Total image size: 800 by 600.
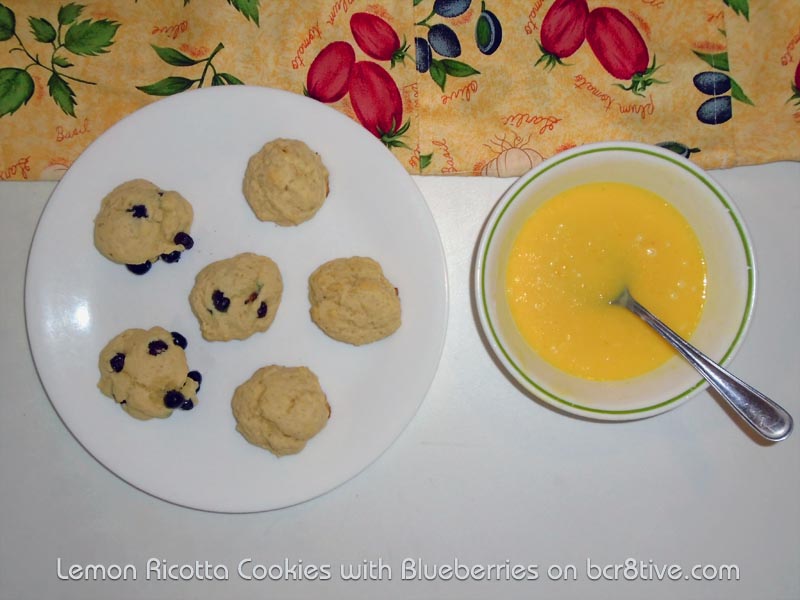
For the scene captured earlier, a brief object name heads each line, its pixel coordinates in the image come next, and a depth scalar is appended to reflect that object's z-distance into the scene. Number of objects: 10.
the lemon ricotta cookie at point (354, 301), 0.40
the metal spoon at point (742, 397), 0.37
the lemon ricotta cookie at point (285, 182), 0.41
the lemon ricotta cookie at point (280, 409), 0.40
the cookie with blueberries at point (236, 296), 0.40
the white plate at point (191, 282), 0.42
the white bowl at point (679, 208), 0.38
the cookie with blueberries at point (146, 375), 0.41
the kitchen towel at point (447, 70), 0.45
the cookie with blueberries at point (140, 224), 0.41
